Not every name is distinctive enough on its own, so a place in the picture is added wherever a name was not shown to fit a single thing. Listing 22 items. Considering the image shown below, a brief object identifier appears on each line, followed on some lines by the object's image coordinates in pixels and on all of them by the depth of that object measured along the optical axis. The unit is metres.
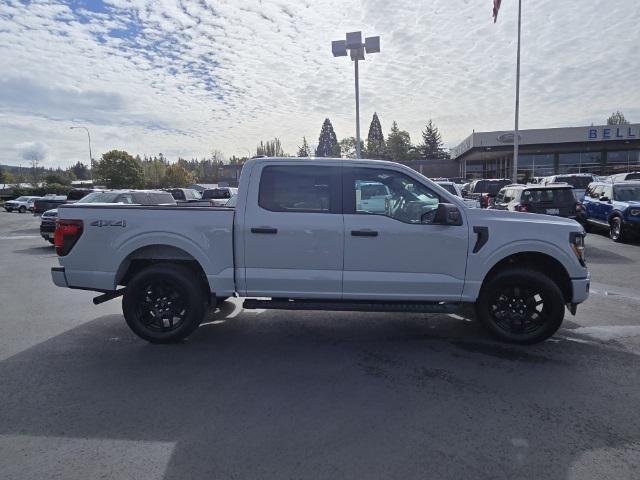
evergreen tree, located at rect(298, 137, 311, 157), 119.50
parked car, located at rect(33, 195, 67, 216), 22.62
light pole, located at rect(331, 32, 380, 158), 19.30
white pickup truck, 4.68
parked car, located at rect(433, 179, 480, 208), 12.59
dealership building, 37.88
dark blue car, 12.08
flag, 21.60
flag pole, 25.11
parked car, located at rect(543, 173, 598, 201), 19.81
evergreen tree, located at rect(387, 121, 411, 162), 91.25
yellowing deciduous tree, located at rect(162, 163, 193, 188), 77.12
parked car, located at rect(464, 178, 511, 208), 24.78
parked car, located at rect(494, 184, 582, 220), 11.76
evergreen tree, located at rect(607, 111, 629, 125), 92.65
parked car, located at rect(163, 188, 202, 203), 26.06
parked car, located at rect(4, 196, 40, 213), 40.31
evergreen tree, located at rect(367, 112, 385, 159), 96.38
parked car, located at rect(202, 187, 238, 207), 27.77
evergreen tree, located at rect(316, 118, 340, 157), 117.00
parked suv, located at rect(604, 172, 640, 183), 24.56
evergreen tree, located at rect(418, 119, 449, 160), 102.25
